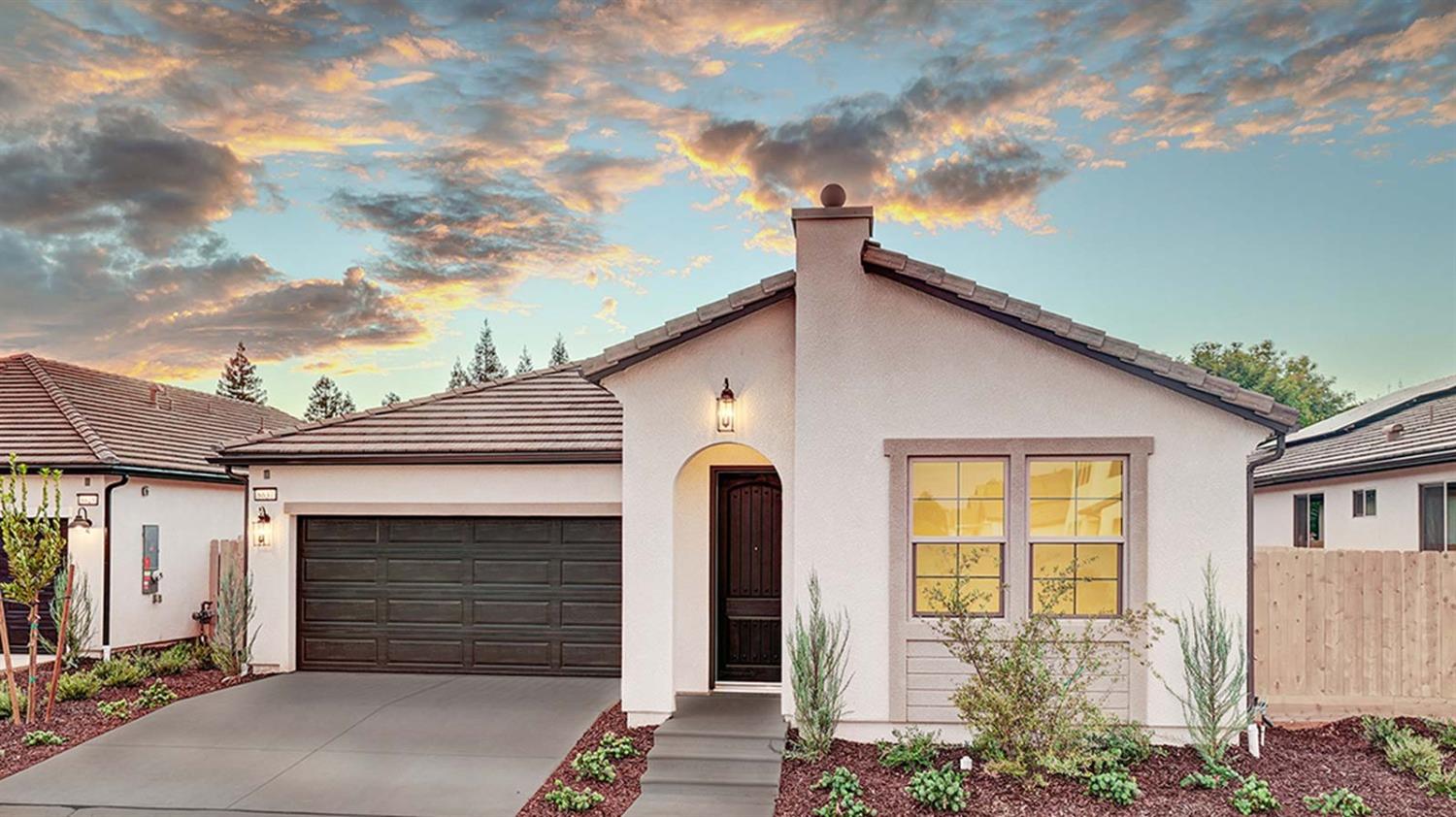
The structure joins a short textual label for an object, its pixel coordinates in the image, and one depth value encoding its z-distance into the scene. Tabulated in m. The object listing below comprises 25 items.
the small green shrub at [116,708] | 9.59
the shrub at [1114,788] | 7.05
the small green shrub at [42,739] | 8.71
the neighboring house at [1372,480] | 12.00
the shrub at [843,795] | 6.88
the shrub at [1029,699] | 7.39
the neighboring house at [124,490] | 12.70
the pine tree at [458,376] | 52.31
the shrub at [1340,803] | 6.96
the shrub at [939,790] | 7.02
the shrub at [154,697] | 9.93
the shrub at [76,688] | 10.26
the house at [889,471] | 8.22
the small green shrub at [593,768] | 7.62
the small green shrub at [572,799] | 7.10
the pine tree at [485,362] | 52.53
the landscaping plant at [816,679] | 8.02
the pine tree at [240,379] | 54.53
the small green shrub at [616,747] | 8.08
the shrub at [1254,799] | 6.96
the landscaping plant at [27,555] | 9.16
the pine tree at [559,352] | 52.31
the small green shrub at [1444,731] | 8.34
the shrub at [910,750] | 7.76
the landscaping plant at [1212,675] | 7.88
